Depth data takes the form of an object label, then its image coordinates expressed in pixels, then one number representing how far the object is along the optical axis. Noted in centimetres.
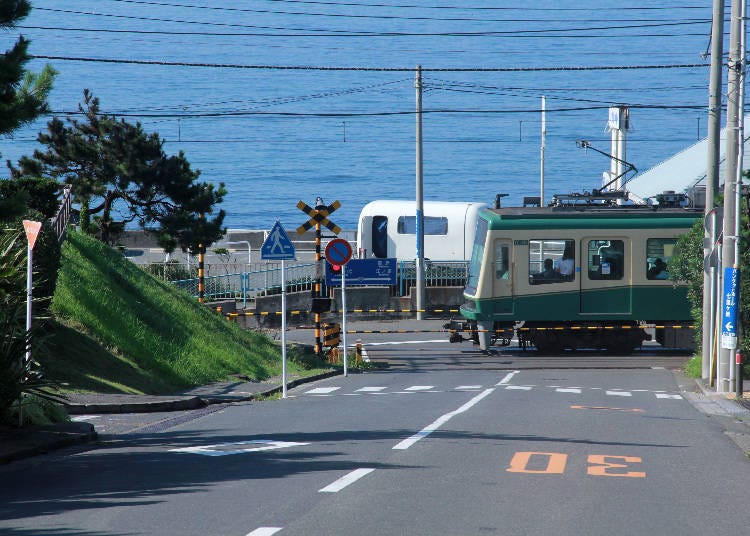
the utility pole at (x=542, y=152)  5962
